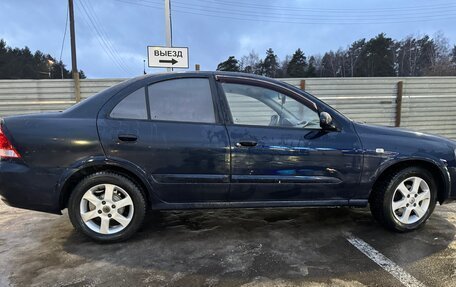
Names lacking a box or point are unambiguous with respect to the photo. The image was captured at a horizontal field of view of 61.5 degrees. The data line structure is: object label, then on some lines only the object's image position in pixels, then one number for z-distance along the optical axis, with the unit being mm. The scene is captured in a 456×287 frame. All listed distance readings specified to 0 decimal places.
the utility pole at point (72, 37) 19297
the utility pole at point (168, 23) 9508
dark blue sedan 3455
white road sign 8742
